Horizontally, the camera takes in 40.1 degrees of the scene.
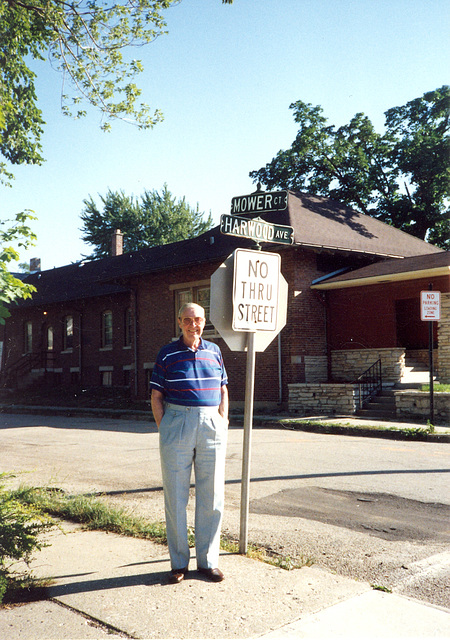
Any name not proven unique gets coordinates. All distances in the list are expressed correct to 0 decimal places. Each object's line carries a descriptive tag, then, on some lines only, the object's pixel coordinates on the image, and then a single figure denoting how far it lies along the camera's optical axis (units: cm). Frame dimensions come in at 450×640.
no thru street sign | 523
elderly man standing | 448
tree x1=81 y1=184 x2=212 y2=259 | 5762
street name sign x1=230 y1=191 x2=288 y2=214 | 566
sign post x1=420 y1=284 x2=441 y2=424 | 1299
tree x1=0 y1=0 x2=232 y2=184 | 1169
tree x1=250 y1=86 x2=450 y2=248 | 3531
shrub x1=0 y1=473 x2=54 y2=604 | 442
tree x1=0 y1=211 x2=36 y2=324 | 477
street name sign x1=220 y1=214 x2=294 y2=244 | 545
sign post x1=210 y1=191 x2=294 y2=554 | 523
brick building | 2047
